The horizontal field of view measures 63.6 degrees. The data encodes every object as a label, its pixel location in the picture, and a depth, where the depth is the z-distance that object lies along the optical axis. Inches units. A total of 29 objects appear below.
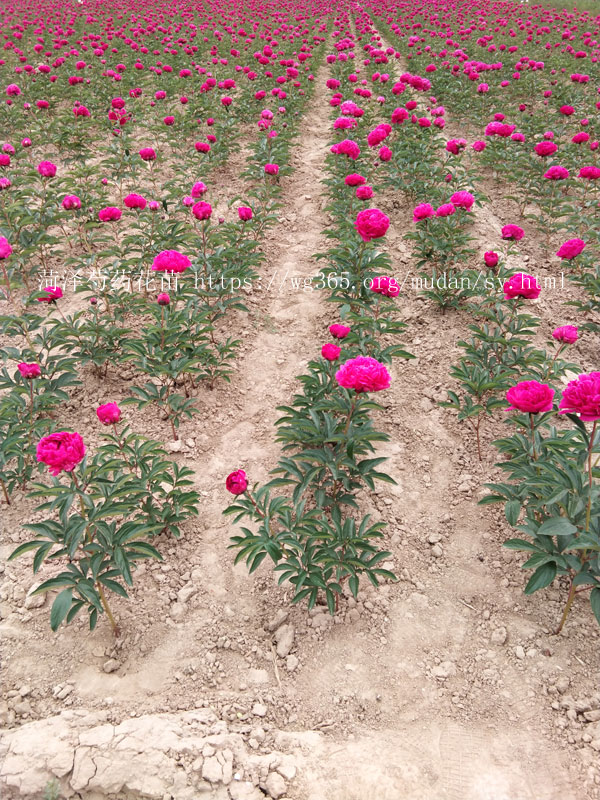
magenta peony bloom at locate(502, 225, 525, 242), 155.1
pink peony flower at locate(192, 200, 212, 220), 167.5
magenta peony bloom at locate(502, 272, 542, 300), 128.2
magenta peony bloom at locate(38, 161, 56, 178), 199.2
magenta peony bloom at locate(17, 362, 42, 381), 122.6
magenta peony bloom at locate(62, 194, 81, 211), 183.3
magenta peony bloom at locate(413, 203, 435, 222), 174.2
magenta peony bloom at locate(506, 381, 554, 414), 83.4
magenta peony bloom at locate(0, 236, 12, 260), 143.0
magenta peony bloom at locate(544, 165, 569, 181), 195.5
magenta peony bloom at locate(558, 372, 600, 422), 68.1
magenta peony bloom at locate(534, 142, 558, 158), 203.8
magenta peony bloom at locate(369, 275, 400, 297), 136.4
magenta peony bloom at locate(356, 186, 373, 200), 172.1
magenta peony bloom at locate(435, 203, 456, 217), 179.5
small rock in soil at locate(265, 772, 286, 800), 75.1
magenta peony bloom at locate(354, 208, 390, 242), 129.9
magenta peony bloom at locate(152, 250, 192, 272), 138.3
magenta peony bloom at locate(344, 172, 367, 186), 176.4
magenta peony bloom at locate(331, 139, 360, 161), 203.0
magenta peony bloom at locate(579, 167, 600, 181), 201.8
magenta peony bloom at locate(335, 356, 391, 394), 88.8
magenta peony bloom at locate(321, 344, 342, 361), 111.3
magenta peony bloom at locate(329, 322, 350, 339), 120.7
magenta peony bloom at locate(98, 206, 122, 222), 162.4
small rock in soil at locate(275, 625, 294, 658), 97.7
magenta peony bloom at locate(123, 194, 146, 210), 178.2
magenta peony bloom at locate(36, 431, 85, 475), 78.1
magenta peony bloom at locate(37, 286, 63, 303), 138.3
